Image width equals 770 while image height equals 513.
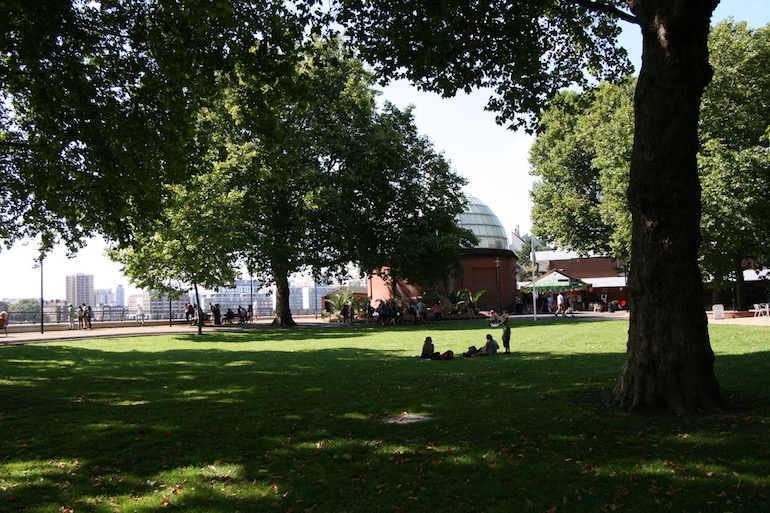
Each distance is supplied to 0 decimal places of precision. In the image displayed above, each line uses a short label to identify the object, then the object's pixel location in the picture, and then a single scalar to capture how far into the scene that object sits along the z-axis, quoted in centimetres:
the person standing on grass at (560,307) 4068
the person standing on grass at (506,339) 1758
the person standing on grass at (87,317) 3678
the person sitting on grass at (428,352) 1655
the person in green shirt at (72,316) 3778
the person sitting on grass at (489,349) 1736
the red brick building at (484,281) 4959
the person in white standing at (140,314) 4352
